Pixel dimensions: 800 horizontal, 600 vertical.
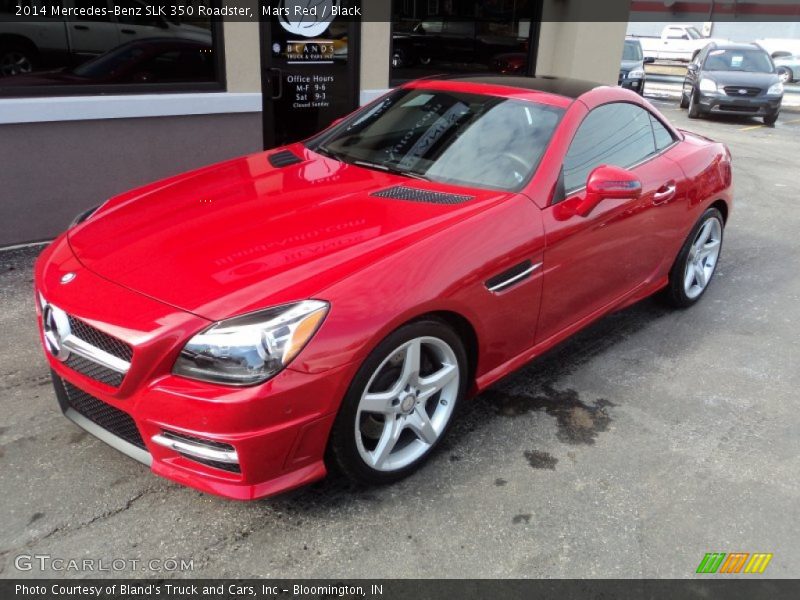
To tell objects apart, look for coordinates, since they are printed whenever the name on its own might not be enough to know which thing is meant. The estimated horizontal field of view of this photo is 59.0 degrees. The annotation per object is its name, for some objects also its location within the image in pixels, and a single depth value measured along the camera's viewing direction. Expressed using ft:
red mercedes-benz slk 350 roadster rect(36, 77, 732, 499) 7.69
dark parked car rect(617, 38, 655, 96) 53.11
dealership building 17.24
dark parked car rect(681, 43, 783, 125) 45.98
